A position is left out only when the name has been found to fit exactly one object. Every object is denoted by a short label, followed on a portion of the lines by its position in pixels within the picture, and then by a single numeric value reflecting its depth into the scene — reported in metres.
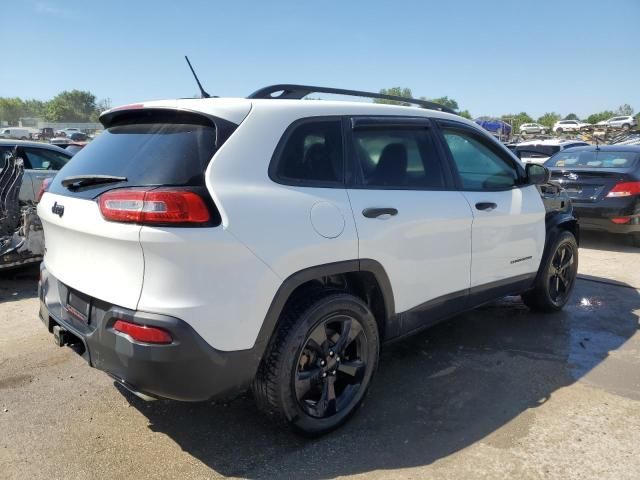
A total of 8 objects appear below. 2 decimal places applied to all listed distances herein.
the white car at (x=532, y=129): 51.16
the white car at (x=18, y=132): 52.29
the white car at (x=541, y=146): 15.21
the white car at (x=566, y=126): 51.28
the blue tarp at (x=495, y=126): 33.50
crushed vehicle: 5.60
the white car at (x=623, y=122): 47.04
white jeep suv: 2.33
